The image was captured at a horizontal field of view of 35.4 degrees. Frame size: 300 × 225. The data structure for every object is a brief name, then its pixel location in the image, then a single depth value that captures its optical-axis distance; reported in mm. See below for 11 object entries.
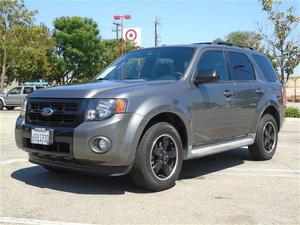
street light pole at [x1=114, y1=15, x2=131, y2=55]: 34538
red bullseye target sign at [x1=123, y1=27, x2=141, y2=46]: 39344
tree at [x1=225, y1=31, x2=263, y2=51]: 25406
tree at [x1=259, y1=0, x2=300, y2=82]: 23625
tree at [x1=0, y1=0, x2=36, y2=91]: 35281
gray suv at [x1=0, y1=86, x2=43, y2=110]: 29703
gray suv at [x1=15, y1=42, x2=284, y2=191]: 5262
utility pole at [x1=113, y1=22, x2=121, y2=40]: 59238
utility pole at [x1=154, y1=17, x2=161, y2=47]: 70538
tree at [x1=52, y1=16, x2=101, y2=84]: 44844
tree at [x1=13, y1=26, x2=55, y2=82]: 36344
